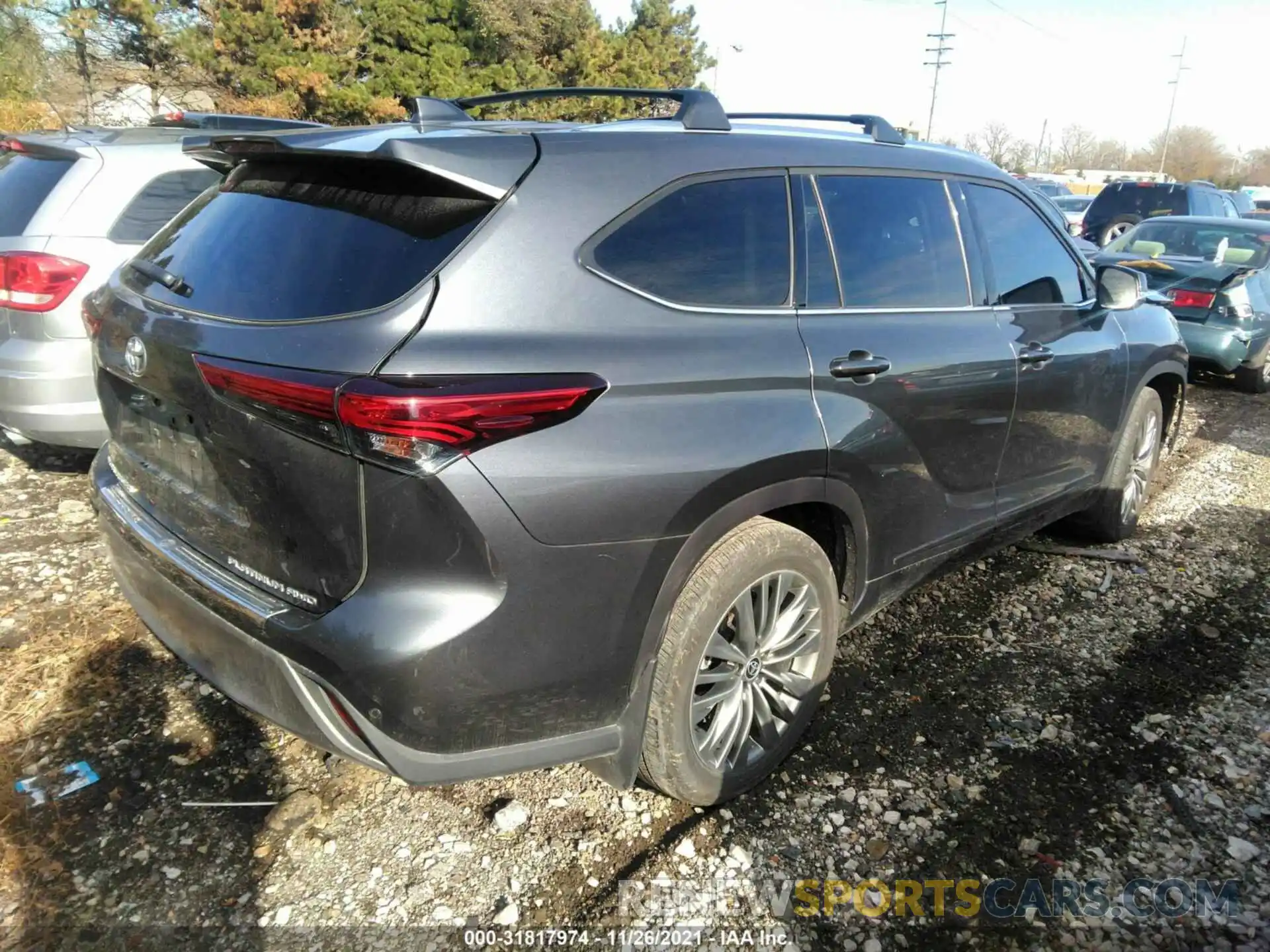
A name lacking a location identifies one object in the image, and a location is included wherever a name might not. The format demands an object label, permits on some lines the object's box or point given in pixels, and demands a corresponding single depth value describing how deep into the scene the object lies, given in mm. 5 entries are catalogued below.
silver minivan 3971
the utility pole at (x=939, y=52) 50441
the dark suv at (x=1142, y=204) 13922
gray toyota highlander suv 1848
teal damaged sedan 7969
